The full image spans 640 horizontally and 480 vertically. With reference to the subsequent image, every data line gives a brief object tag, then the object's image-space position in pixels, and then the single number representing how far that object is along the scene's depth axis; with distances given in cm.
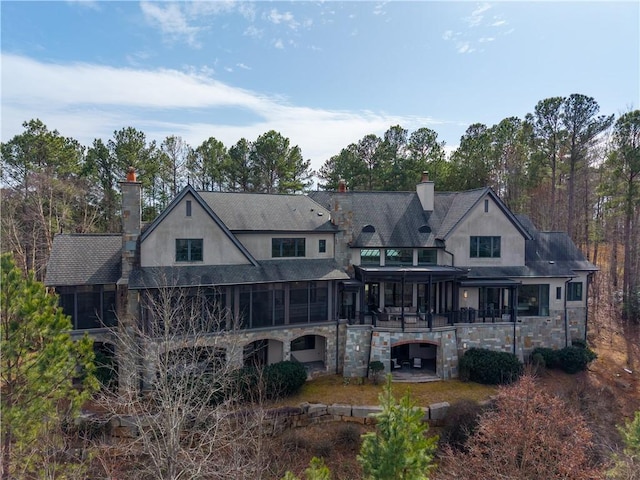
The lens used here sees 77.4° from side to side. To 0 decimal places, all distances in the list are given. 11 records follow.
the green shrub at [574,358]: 2480
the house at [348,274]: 2106
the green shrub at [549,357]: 2507
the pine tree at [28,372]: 1094
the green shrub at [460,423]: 1855
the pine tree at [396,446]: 1001
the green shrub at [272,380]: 1977
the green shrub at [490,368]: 2273
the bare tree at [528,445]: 1337
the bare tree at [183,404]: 1123
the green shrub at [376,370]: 2295
